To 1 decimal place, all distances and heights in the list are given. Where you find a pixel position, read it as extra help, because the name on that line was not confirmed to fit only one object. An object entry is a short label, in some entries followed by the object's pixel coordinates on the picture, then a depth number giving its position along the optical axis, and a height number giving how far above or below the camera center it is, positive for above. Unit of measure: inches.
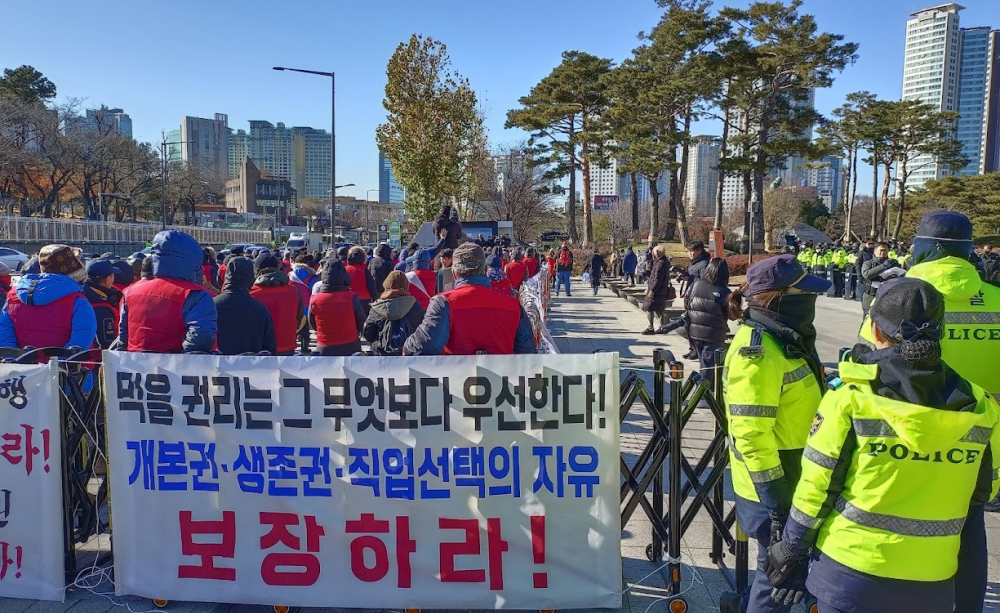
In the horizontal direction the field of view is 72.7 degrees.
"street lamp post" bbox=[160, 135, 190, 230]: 1640.0 +208.1
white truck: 2059.5 +4.4
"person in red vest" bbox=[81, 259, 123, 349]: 251.3 -21.6
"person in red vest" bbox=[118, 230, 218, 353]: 162.6 -16.4
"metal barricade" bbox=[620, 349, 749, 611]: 140.3 -47.4
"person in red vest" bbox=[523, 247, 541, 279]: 670.5 -18.4
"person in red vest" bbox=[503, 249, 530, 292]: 505.8 -21.0
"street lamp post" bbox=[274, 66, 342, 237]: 957.9 +133.1
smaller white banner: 143.6 -52.6
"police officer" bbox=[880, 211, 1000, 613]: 162.4 -12.7
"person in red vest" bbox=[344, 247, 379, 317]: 364.2 -17.8
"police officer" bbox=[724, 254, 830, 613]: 104.6 -22.9
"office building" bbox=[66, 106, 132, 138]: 1924.2 +351.4
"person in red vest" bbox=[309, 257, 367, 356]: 247.8 -25.6
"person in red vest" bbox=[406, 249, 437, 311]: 303.0 -16.7
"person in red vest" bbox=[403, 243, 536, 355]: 159.2 -18.2
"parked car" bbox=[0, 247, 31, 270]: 1092.6 -33.7
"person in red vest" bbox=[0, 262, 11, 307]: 249.8 -16.9
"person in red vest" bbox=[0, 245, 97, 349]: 189.6 -21.6
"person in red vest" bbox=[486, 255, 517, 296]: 272.6 -12.5
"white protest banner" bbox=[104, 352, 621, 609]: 134.3 -47.6
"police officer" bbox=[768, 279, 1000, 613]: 82.4 -27.0
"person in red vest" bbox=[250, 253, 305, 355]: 253.3 -22.2
